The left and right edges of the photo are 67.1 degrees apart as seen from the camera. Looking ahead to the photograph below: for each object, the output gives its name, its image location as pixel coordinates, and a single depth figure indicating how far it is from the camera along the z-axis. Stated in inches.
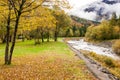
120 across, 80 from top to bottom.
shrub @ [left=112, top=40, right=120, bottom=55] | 845.8
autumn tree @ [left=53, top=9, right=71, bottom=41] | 1300.4
